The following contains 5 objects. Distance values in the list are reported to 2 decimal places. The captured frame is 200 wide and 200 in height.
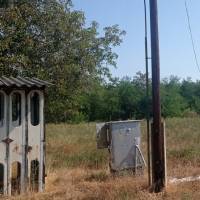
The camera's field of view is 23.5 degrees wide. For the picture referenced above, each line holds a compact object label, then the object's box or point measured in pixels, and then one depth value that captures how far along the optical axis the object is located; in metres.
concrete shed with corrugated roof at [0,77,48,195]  8.86
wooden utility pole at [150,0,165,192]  8.91
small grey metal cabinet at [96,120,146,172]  11.00
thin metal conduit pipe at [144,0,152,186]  9.01
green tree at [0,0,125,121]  14.36
